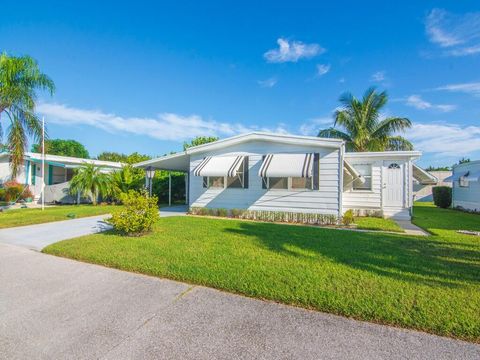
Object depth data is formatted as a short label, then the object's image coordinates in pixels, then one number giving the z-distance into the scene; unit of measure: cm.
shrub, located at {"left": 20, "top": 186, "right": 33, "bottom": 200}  1967
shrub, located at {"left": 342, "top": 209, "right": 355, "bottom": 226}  1084
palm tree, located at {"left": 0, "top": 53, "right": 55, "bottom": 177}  1216
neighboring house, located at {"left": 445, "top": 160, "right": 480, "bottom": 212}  1623
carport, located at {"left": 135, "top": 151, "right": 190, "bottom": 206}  1495
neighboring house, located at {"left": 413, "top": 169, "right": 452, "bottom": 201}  2547
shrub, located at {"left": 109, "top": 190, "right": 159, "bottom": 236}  816
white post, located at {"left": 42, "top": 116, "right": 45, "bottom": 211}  1382
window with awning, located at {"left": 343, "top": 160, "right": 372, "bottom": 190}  1341
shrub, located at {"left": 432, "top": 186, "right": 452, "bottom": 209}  2027
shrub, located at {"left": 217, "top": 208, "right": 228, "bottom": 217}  1323
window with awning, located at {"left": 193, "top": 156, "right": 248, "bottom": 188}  1220
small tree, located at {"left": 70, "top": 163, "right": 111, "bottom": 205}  1738
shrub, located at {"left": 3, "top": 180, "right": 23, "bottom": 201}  1920
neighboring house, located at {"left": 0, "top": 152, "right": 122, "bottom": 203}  1908
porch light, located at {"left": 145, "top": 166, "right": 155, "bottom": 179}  1683
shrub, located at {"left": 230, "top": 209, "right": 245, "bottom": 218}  1284
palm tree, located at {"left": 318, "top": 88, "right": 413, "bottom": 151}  2042
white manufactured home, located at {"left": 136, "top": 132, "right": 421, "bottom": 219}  1134
